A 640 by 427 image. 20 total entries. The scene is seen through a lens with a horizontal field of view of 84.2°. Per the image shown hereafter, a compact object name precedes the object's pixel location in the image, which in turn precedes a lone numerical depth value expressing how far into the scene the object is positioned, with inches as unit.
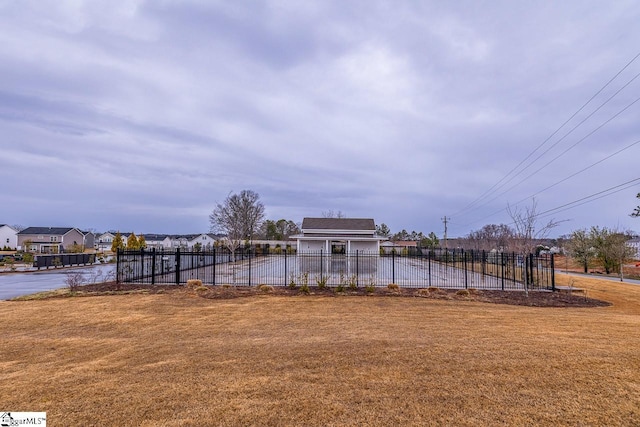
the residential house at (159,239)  3696.6
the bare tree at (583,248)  1352.1
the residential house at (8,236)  2790.4
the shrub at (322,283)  583.5
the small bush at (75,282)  555.2
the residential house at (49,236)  2559.1
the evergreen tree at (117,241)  1784.0
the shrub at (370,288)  555.8
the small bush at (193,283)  569.6
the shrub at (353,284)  576.7
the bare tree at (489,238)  1935.3
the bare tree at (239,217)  1670.0
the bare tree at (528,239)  687.9
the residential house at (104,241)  3303.2
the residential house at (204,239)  3555.4
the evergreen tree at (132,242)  1774.1
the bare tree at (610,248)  1131.2
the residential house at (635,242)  2341.2
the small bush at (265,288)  556.2
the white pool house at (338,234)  1289.4
